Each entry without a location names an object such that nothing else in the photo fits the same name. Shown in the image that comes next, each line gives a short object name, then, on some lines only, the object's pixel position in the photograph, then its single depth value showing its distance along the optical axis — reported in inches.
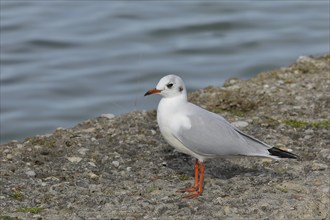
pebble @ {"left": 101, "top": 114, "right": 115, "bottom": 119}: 661.7
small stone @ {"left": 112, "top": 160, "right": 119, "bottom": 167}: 565.3
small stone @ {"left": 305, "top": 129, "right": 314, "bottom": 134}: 602.2
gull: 507.8
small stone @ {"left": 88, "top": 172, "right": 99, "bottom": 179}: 545.3
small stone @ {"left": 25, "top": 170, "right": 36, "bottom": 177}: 546.9
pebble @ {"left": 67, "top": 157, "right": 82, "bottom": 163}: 569.9
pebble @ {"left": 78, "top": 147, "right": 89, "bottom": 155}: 582.2
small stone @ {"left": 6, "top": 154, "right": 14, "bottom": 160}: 576.1
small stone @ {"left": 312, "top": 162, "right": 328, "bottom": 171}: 539.1
